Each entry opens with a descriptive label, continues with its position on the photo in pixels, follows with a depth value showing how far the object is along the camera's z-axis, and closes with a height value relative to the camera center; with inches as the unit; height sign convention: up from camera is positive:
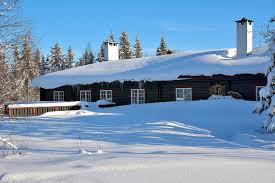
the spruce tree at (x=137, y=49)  2864.2 +257.5
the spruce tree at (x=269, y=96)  540.7 -11.4
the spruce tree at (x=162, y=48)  2634.6 +244.5
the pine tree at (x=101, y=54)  3016.2 +238.0
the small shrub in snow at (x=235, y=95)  928.1 -16.6
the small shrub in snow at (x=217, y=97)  885.2 -19.9
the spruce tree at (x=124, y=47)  2800.2 +266.6
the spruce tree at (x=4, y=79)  361.4 +7.6
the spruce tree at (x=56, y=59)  3203.7 +214.0
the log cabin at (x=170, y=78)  944.9 +23.5
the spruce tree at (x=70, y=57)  3408.2 +249.0
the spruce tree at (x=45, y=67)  3248.5 +157.0
